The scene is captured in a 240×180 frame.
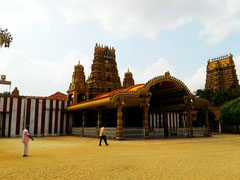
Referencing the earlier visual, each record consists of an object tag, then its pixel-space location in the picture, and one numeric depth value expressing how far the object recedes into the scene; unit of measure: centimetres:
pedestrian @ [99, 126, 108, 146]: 1358
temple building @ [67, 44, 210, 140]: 1867
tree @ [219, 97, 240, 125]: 2934
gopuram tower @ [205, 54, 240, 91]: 6493
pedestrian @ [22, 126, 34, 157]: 918
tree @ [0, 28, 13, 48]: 1213
